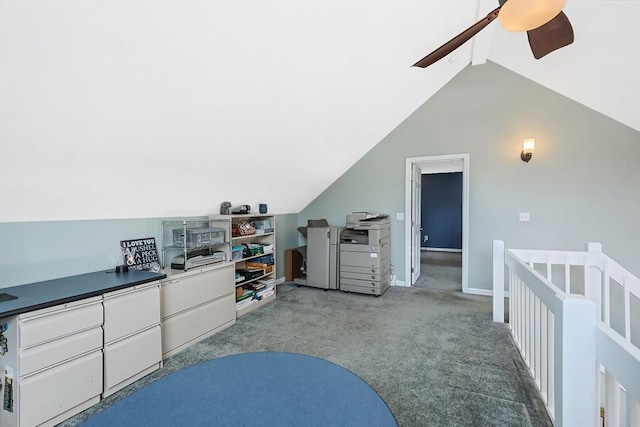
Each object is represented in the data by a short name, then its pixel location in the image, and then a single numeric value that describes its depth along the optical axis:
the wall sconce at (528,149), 3.80
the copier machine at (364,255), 4.07
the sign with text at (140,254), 2.55
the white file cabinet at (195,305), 2.50
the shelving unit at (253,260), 3.53
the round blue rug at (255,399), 0.88
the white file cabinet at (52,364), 1.59
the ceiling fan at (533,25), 1.48
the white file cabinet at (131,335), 1.97
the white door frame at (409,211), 4.19
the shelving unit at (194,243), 2.82
